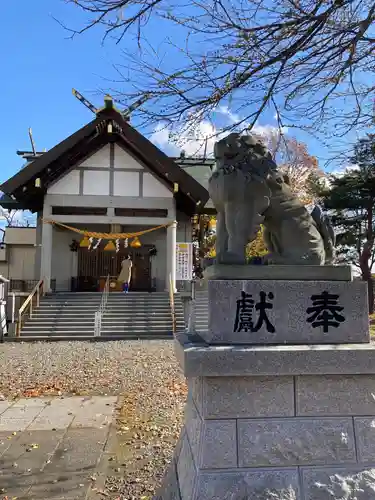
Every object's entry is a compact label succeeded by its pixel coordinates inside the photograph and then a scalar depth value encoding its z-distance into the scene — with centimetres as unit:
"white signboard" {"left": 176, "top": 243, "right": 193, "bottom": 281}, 1689
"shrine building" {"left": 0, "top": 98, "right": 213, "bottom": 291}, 1642
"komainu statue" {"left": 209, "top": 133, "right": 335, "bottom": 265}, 283
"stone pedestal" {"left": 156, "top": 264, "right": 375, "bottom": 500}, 237
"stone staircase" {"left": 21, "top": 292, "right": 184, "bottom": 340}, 1305
